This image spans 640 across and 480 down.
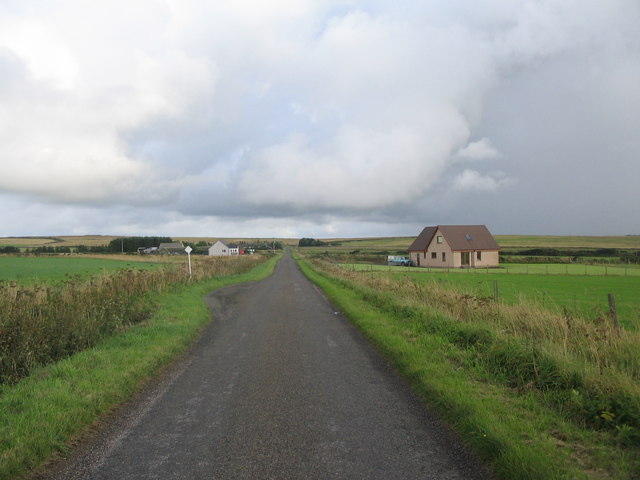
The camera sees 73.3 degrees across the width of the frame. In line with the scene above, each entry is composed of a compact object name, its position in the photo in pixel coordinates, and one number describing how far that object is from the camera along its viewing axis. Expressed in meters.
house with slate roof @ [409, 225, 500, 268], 62.44
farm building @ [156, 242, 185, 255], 131.57
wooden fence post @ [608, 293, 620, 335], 7.88
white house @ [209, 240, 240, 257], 133.14
